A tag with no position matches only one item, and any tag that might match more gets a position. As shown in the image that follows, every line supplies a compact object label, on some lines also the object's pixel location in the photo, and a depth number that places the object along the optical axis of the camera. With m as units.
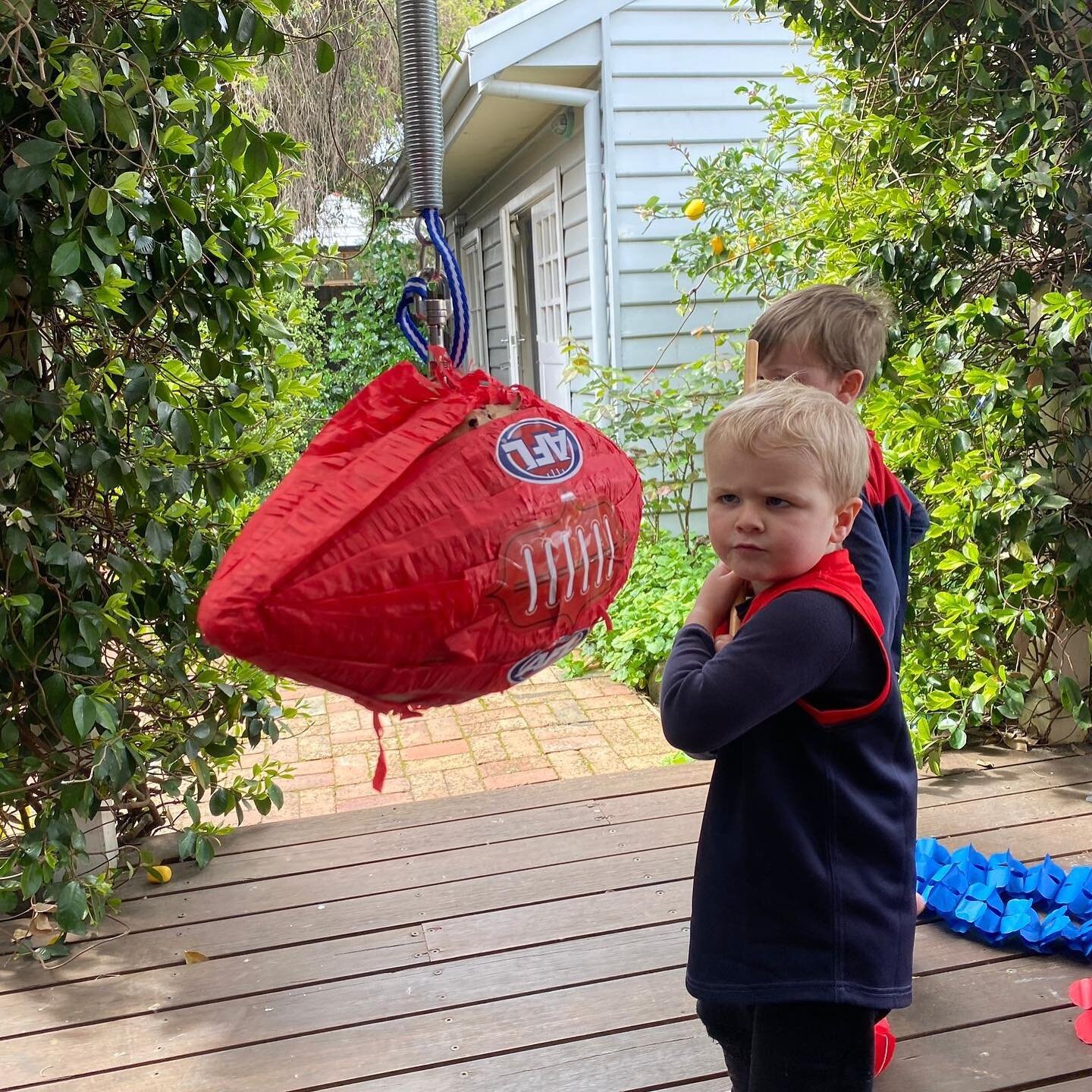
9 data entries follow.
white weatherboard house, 4.86
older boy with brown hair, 1.48
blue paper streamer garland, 2.14
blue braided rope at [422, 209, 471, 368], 0.99
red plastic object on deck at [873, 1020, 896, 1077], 1.80
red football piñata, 0.80
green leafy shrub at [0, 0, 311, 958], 1.85
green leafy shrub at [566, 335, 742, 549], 4.70
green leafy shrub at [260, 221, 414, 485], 9.27
